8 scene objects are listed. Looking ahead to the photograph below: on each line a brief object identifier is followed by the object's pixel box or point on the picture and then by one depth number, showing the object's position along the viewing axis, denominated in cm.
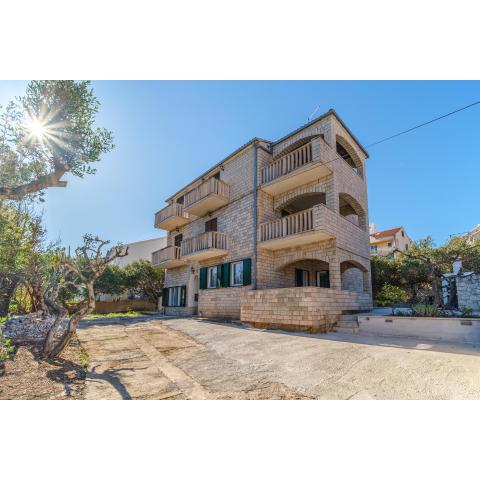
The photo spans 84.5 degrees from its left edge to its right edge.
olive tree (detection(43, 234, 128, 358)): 490
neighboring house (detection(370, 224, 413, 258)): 3180
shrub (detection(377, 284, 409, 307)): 1240
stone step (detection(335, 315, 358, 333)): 816
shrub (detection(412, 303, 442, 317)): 749
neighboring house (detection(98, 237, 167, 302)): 2616
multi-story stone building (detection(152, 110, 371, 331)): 929
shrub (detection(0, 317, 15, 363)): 413
